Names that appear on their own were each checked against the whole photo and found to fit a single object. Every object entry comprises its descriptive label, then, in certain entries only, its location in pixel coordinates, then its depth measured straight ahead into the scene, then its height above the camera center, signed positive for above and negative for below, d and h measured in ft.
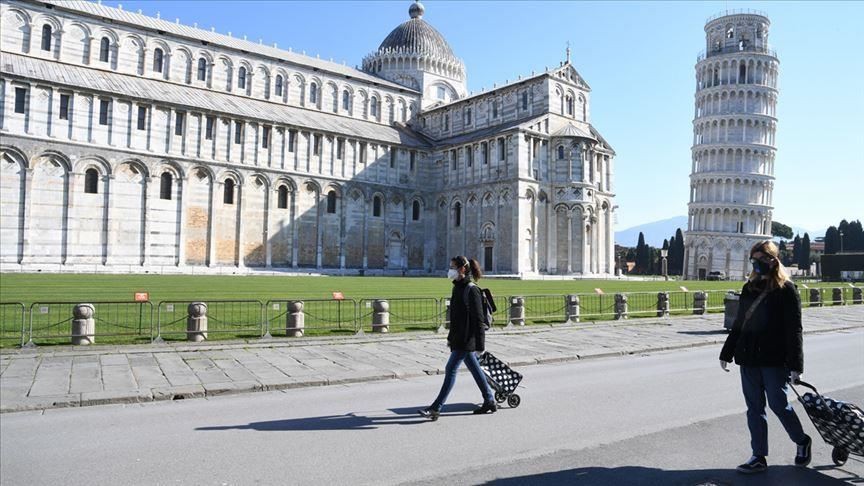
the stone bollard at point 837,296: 103.65 -3.41
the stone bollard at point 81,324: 41.57 -4.10
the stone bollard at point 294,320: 49.16 -4.25
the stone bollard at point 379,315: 52.90 -4.02
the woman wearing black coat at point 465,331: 25.88 -2.59
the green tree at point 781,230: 390.21 +28.85
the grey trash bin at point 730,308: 60.39 -3.36
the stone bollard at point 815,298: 98.45 -3.64
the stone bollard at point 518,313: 61.11 -4.21
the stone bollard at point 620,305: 70.90 -3.77
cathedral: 135.95 +28.74
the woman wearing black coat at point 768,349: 18.97 -2.31
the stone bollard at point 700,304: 78.89 -3.90
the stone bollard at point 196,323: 45.62 -4.30
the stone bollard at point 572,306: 65.98 -3.72
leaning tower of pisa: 262.47 +52.09
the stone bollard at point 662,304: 75.23 -3.83
